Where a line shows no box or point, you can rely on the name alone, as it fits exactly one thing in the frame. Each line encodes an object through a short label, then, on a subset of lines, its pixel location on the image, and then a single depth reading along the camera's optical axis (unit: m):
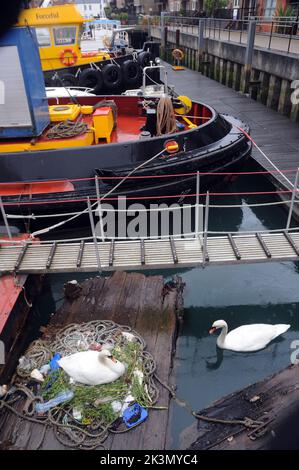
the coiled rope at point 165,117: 6.53
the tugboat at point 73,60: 12.76
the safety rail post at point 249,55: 12.77
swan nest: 3.37
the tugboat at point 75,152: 5.66
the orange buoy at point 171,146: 6.12
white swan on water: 4.34
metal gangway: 4.68
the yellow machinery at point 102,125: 6.39
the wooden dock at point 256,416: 3.24
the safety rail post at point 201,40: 19.12
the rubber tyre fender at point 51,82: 13.21
